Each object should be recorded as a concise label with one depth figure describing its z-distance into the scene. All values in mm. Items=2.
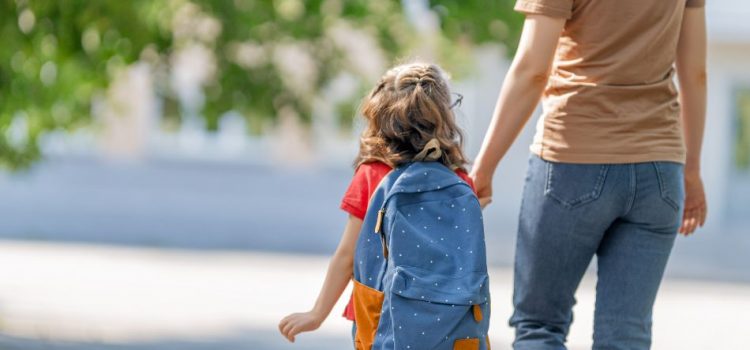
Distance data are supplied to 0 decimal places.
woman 7297
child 6805
